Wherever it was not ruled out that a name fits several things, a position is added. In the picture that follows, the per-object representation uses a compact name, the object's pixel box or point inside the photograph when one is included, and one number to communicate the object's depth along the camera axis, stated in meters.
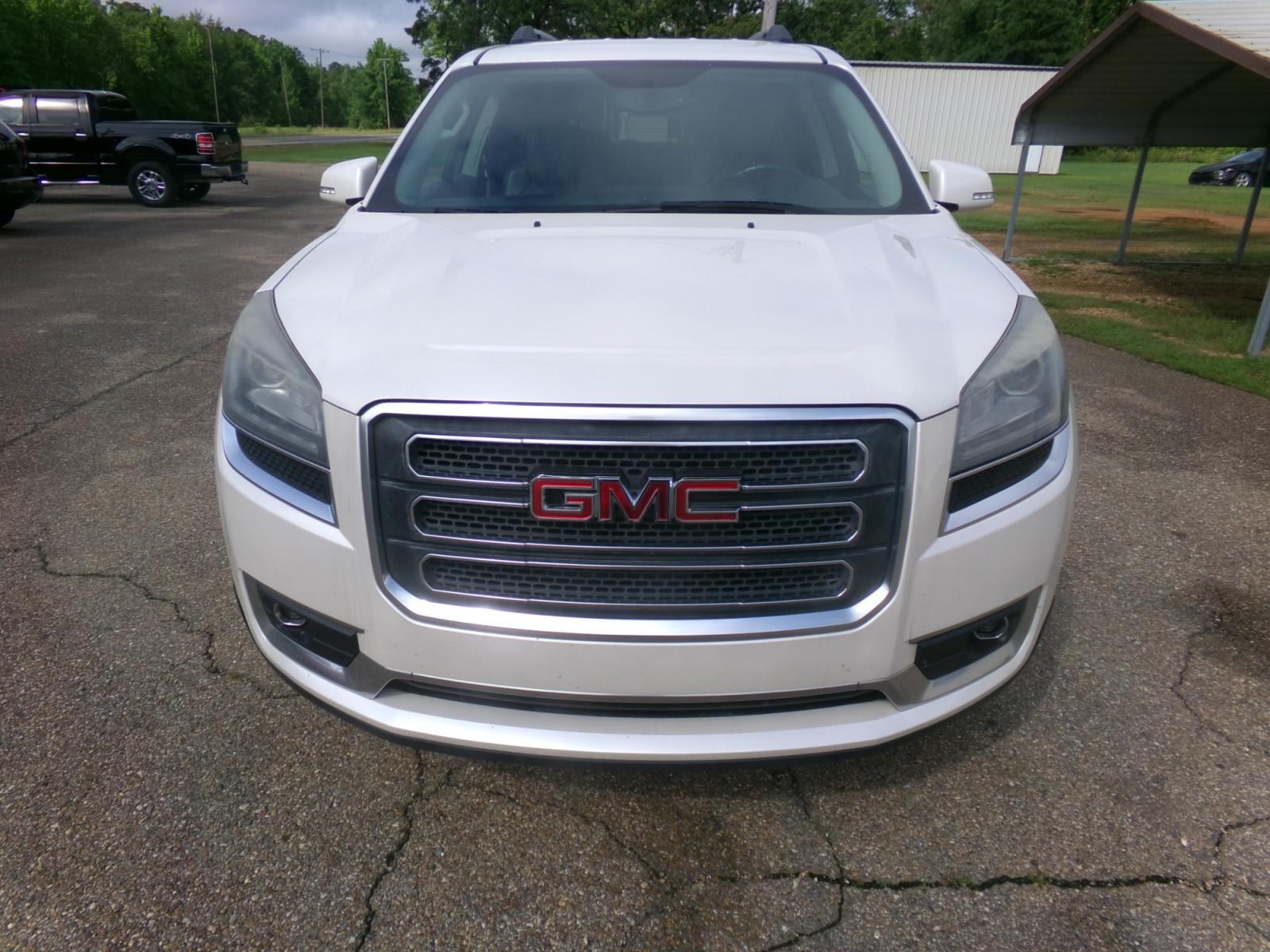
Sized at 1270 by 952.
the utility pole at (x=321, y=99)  93.12
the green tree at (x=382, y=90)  97.31
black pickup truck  15.30
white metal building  30.17
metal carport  6.91
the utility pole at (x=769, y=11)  18.28
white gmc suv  1.69
